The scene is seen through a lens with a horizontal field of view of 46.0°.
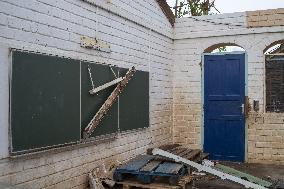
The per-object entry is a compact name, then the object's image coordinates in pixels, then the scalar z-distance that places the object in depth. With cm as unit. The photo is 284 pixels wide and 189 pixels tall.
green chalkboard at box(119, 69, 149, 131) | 708
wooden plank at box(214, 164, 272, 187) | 648
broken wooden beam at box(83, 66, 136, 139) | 579
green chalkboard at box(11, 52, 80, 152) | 445
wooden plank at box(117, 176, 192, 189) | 573
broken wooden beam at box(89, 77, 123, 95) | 594
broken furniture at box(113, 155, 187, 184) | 582
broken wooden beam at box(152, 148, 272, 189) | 573
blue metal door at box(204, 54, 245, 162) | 930
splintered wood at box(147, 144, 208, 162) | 763
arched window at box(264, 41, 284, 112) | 904
